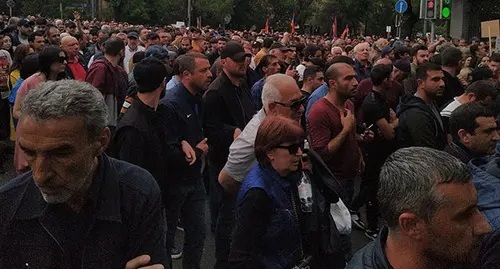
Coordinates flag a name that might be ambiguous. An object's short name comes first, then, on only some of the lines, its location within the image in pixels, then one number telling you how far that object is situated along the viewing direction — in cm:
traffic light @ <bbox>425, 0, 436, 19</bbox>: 1423
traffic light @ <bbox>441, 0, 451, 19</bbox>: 1418
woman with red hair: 316
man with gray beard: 191
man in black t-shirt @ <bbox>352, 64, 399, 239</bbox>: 639
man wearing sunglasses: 430
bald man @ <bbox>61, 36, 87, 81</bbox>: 779
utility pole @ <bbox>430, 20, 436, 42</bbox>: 1559
